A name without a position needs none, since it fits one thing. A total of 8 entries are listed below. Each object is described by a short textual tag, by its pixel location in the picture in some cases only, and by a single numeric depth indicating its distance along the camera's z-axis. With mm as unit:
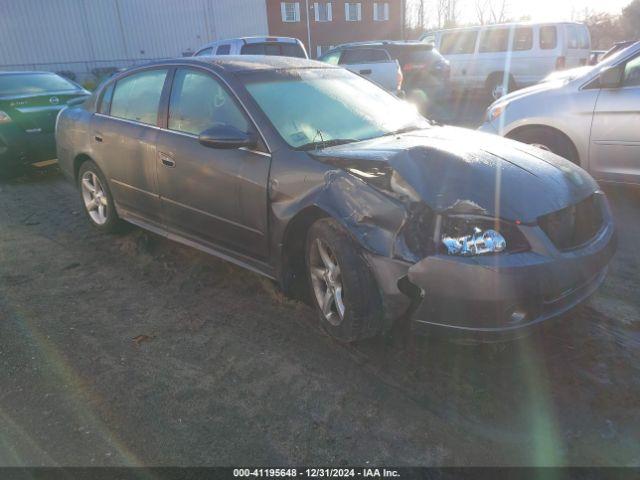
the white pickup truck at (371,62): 11594
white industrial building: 27141
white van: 12602
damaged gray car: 2566
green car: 7398
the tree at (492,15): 46150
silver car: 5031
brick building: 36812
